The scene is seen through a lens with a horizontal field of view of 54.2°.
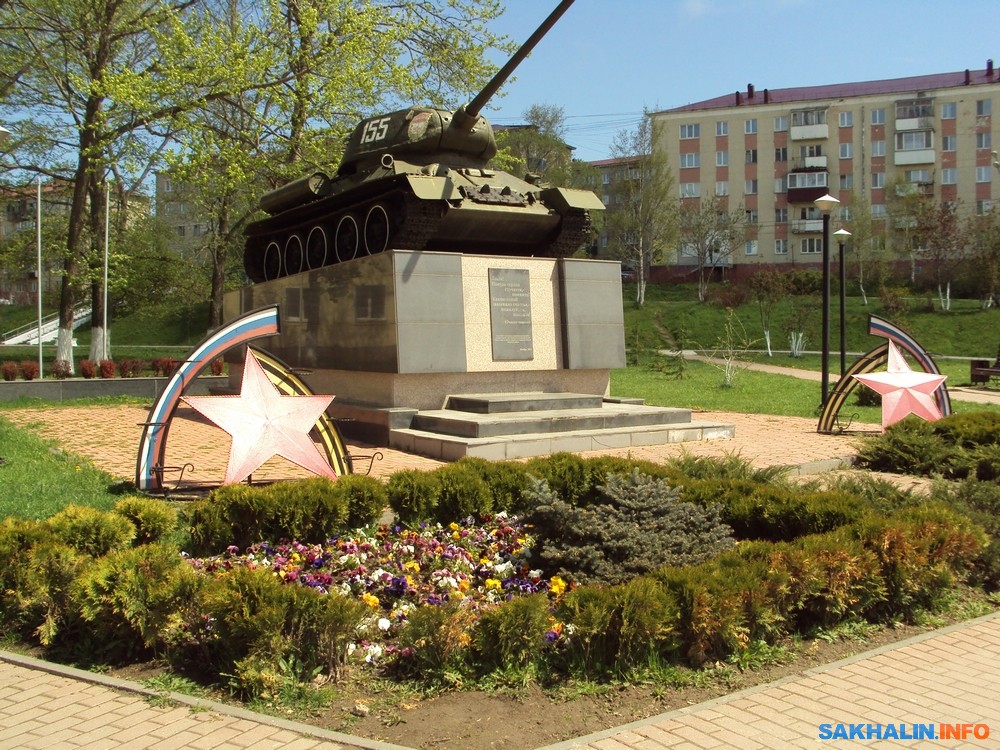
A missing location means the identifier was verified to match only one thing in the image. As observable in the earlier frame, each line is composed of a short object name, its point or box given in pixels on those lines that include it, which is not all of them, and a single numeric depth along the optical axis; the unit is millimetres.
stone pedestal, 12117
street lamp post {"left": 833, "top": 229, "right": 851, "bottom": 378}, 17266
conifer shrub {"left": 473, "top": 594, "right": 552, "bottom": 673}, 4207
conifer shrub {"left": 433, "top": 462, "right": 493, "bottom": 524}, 6805
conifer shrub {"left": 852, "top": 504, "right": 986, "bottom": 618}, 5246
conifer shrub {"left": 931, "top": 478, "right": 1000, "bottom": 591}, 5930
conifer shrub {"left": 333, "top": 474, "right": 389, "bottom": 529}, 6512
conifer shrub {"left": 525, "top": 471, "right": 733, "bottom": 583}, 5383
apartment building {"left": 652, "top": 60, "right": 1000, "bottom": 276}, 55781
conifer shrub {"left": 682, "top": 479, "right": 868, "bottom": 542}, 6074
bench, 22531
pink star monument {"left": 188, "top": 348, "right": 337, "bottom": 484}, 7328
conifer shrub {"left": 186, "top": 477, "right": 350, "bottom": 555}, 6113
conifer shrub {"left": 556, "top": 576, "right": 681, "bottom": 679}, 4215
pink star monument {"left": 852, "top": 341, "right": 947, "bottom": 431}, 11773
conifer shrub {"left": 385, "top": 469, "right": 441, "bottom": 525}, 6699
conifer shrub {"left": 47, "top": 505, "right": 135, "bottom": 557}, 5539
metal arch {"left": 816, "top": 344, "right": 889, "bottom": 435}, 12281
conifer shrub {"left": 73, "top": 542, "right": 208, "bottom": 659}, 4438
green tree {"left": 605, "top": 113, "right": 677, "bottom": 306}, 50156
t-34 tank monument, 11711
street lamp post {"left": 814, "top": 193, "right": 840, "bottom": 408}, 15164
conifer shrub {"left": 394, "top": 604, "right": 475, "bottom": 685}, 4238
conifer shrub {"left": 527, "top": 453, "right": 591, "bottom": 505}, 7195
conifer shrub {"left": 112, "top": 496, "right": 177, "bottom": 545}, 6020
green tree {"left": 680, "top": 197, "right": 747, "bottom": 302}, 50688
